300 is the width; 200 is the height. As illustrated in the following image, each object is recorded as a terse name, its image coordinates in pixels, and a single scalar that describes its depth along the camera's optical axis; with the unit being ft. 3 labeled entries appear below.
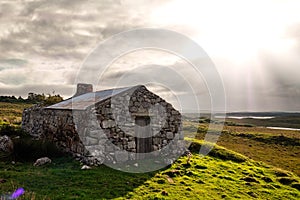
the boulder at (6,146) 45.95
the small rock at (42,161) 42.14
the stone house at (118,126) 45.09
